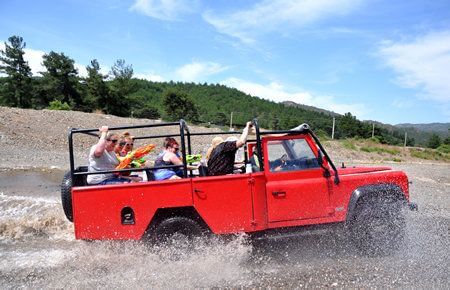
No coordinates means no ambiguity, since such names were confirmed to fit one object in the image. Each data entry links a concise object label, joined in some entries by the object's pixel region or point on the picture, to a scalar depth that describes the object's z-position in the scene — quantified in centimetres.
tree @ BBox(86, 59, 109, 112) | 5156
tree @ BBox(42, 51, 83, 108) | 5500
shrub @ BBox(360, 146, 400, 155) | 3453
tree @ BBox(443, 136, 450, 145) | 6209
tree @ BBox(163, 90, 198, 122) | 5959
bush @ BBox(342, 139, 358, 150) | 3338
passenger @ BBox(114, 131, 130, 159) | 785
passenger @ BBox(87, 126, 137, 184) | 611
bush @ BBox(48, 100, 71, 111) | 4099
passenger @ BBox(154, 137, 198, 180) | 630
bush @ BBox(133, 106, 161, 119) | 4951
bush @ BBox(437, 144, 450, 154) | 4774
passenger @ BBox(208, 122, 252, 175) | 621
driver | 627
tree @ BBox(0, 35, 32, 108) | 5362
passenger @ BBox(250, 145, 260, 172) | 632
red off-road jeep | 589
